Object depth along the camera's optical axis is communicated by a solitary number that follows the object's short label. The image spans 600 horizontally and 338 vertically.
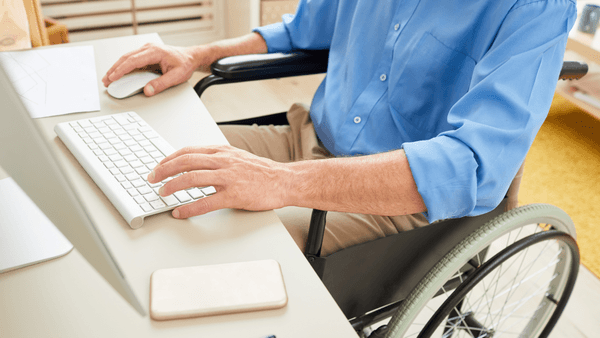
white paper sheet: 0.83
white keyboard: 0.60
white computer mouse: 0.87
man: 0.68
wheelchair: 0.74
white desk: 0.46
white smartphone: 0.47
